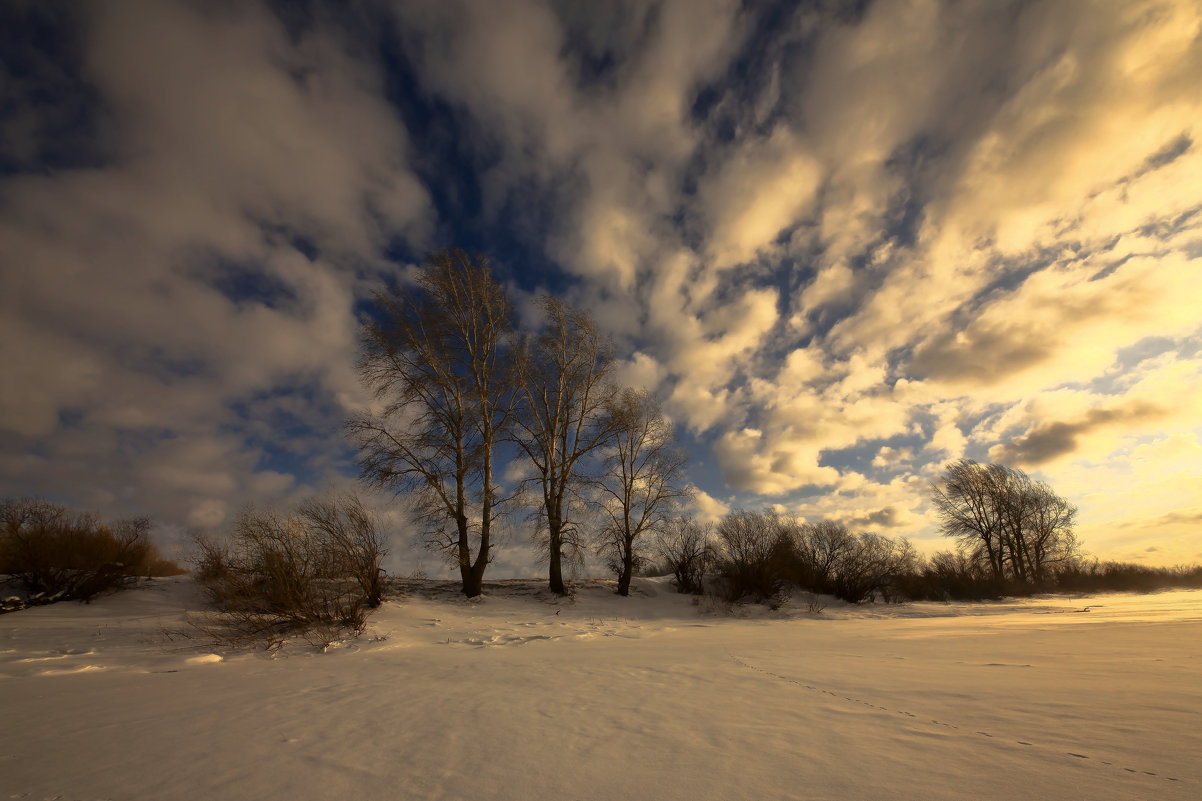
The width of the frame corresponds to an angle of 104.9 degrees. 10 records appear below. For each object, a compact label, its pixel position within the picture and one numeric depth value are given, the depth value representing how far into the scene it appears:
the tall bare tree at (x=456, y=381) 15.43
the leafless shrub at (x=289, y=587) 7.75
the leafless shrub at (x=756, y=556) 18.05
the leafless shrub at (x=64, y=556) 11.23
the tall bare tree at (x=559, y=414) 17.19
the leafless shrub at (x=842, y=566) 19.69
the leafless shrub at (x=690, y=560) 20.14
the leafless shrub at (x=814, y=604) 16.67
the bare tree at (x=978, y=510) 32.22
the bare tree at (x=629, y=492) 18.33
